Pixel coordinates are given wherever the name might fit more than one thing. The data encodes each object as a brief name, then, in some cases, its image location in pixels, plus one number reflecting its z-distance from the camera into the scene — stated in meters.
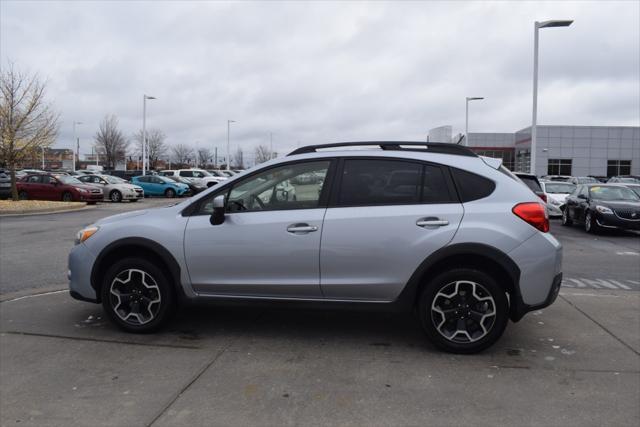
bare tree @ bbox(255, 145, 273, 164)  111.88
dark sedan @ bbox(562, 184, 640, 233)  13.31
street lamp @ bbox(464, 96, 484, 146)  39.40
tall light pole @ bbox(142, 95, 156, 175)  47.28
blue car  33.44
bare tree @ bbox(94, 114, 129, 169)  66.75
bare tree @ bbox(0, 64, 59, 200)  21.61
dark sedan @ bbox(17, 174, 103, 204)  24.86
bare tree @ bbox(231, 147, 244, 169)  114.04
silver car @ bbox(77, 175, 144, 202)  27.41
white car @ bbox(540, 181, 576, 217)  17.70
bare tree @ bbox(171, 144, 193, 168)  99.88
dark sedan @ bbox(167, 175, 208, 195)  35.14
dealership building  61.16
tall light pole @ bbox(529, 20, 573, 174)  20.97
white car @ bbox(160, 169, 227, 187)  39.88
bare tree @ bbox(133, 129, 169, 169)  80.94
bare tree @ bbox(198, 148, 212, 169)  106.72
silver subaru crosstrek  4.34
